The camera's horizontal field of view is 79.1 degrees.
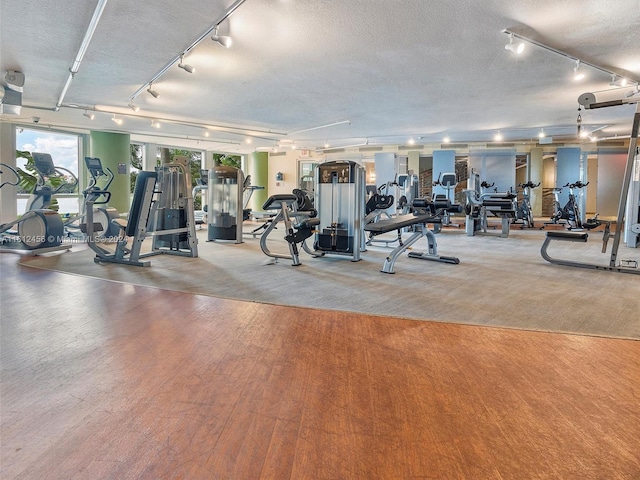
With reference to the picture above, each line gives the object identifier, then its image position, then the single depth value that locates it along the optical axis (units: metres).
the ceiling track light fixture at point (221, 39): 4.18
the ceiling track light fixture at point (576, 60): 4.34
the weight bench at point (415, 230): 4.75
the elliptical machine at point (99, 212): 6.18
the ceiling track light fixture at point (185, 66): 5.09
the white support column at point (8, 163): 8.45
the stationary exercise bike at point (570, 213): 9.82
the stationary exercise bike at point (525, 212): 10.99
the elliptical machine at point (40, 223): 5.91
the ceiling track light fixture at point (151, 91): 6.31
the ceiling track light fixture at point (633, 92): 6.17
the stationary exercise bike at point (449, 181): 10.66
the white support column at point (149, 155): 11.97
